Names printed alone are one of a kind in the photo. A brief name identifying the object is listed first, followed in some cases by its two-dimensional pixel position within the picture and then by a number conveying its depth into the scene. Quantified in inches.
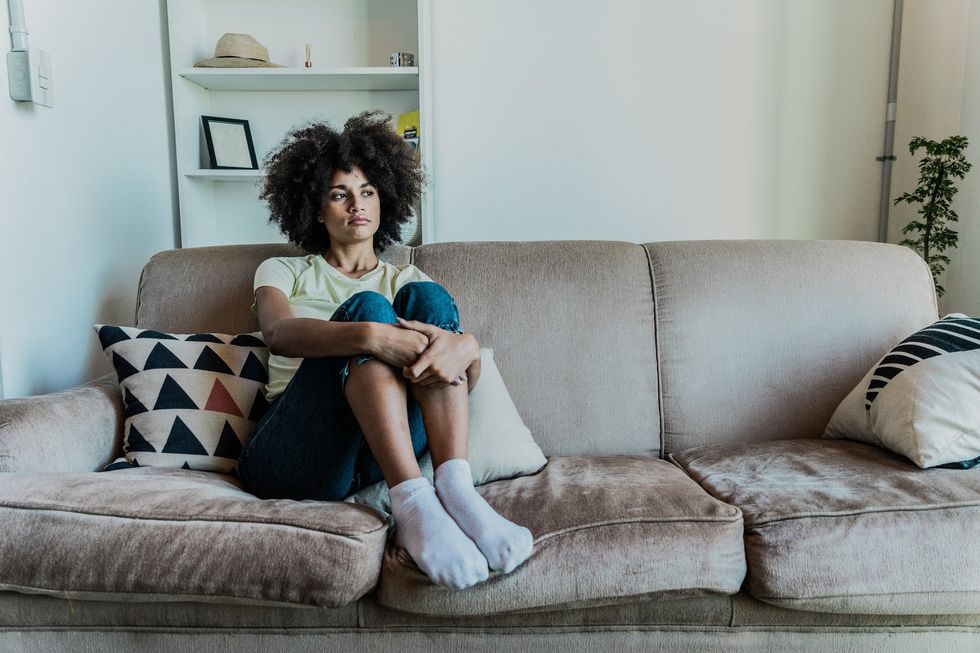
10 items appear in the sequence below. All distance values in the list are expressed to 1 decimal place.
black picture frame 95.7
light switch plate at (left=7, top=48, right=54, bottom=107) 62.6
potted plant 88.8
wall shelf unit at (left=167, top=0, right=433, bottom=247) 95.2
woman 40.9
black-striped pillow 50.3
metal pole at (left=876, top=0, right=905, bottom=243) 99.0
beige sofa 39.8
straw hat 90.5
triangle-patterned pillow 54.5
